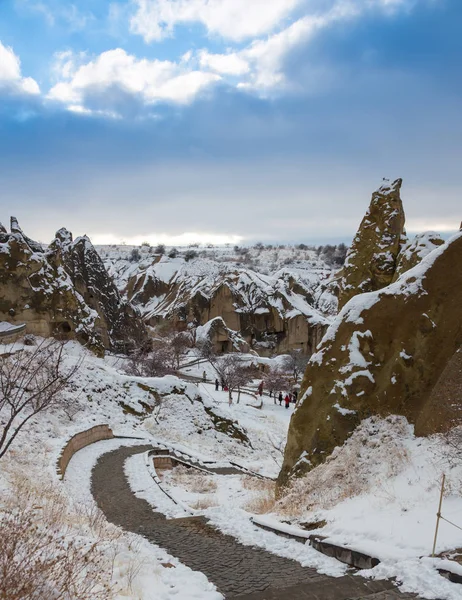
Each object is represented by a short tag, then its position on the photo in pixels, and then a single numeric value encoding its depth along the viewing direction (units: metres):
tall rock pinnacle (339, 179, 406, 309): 18.38
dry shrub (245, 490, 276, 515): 10.52
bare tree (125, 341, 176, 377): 42.66
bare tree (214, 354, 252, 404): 38.88
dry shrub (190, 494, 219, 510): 11.91
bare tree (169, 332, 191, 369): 52.22
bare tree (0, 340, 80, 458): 8.04
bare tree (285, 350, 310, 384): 55.03
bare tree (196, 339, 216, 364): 58.98
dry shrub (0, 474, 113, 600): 4.02
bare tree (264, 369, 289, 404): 44.69
